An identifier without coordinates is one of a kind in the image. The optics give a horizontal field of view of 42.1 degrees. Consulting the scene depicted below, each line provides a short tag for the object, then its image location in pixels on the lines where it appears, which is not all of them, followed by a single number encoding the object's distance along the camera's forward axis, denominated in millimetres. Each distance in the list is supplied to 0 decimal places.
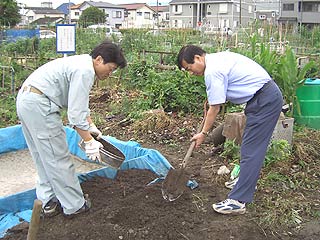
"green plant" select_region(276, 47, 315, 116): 4906
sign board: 6988
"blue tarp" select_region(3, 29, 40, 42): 19059
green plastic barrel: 5105
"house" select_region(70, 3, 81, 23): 61409
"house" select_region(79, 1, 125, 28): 58969
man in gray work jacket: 2805
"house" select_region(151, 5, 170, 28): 59109
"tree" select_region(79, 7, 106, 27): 41966
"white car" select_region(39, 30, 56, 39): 21350
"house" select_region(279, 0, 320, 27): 34375
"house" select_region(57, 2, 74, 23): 67750
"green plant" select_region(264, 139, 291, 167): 4160
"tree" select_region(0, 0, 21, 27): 25839
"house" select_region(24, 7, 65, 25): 59906
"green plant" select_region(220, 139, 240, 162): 4391
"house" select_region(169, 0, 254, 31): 42094
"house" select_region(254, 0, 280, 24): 40609
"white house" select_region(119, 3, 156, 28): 64494
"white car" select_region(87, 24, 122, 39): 14391
